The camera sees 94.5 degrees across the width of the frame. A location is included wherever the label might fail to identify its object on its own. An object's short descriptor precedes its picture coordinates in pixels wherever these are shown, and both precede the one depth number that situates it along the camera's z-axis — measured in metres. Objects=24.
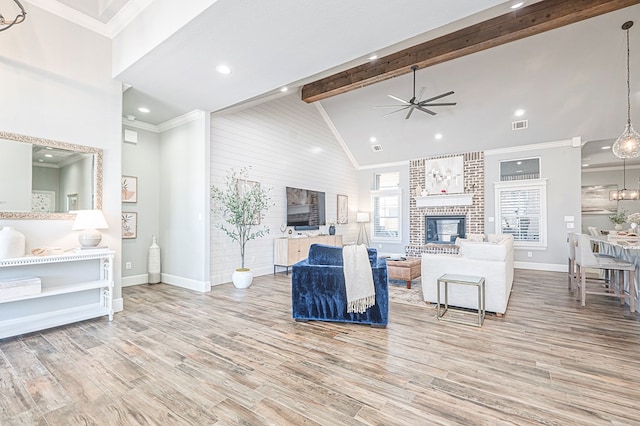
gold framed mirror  3.26
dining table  3.81
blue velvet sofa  3.40
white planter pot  5.30
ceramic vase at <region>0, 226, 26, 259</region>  3.03
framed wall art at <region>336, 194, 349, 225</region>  9.11
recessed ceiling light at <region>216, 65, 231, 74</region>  3.69
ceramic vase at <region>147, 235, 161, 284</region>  5.71
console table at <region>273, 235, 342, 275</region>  6.51
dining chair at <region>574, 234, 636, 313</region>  3.83
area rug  4.45
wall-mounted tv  7.16
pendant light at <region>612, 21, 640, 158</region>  4.31
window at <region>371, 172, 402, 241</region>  9.55
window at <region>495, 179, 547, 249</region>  7.34
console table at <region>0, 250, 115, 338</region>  3.18
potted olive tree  5.37
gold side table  3.42
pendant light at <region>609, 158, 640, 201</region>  9.55
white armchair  3.72
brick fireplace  8.09
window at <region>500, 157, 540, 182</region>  7.52
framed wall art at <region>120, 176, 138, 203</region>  5.45
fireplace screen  8.38
